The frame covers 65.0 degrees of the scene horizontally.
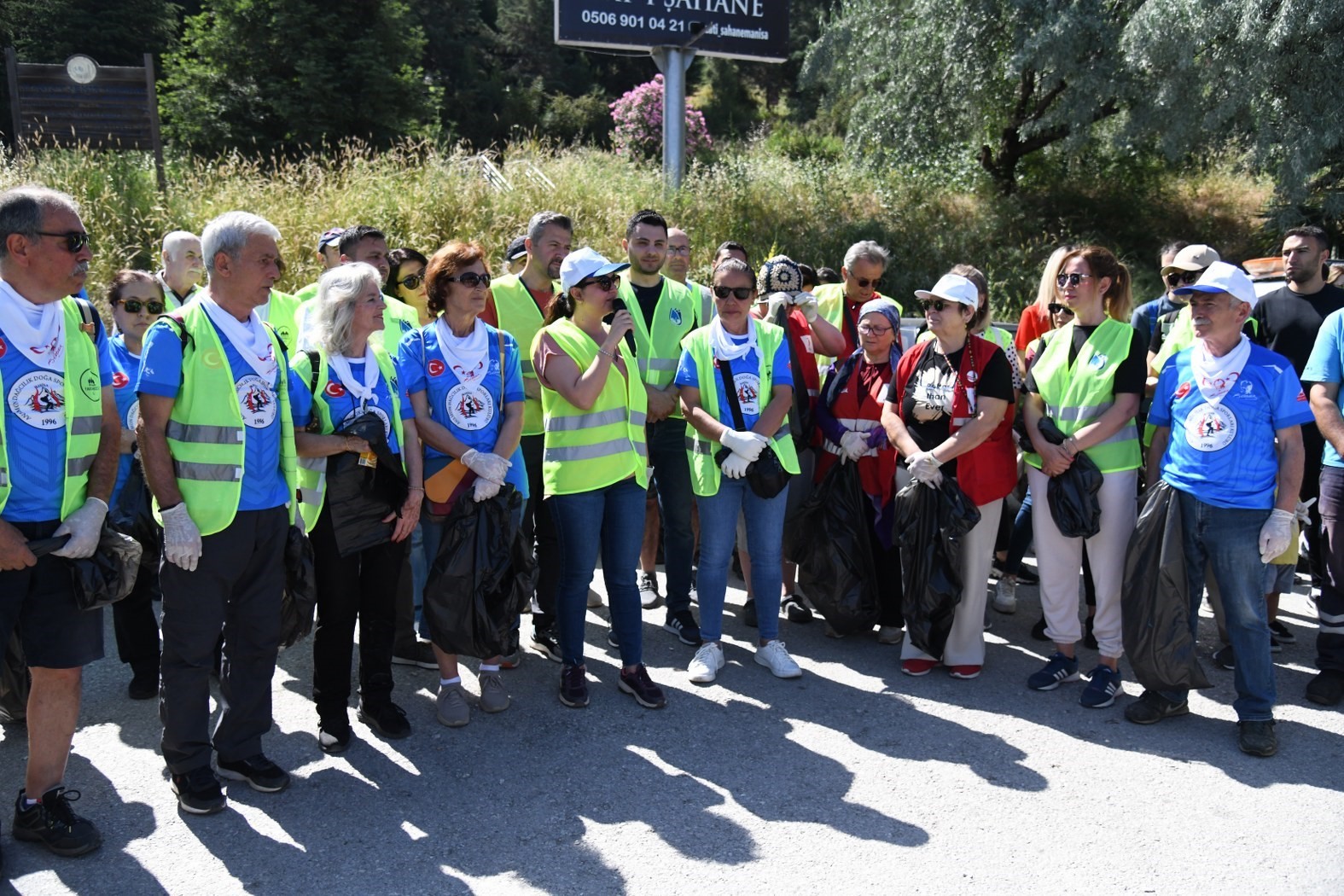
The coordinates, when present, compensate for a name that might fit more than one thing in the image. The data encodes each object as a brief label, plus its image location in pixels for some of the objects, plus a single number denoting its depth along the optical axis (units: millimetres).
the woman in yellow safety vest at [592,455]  4504
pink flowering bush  21891
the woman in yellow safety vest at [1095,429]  4770
